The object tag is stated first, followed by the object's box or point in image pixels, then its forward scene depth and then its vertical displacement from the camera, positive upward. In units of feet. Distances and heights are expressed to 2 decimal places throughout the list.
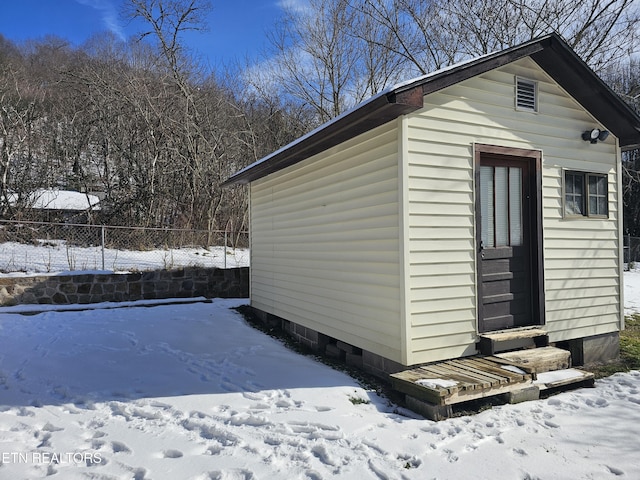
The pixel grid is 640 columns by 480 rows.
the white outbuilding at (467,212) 13.28 +1.18
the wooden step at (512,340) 13.99 -3.30
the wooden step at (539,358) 13.69 -3.78
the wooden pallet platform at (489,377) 11.24 -3.80
